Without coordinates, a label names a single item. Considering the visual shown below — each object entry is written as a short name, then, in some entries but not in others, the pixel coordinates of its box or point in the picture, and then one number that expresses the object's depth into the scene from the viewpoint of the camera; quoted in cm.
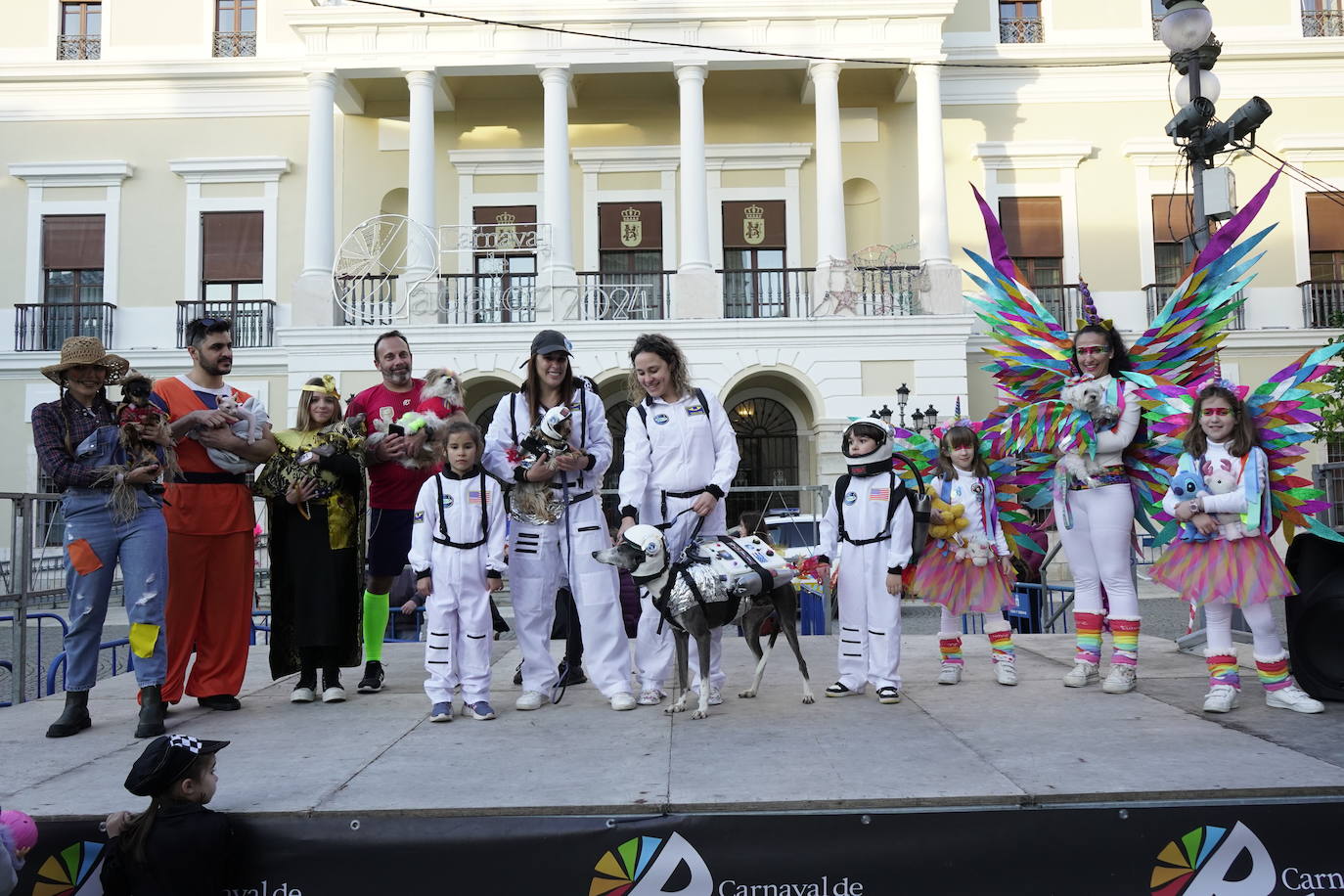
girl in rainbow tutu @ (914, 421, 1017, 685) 603
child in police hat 333
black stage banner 352
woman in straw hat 497
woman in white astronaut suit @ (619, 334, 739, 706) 545
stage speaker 516
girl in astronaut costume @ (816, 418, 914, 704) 557
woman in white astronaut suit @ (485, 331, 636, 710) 541
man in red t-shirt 610
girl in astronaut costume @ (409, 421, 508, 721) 521
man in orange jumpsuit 532
